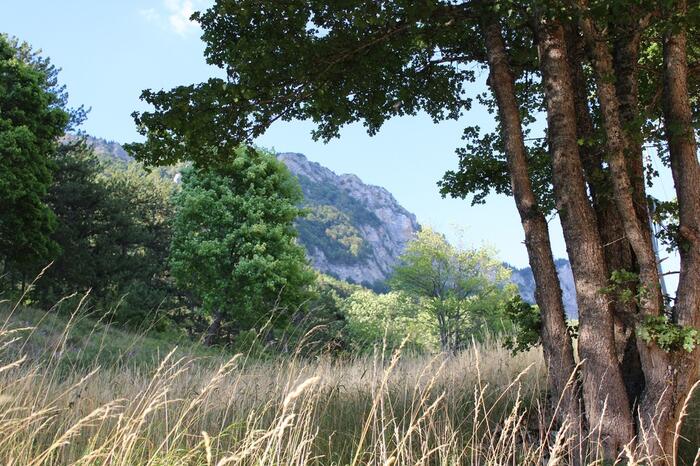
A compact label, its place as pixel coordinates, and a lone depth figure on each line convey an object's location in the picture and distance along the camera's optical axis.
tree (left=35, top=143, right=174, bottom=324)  28.83
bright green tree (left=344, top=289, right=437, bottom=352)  45.53
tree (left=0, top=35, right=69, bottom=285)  20.84
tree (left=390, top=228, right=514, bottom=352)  41.19
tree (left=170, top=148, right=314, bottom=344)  25.89
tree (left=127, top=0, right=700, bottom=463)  5.71
